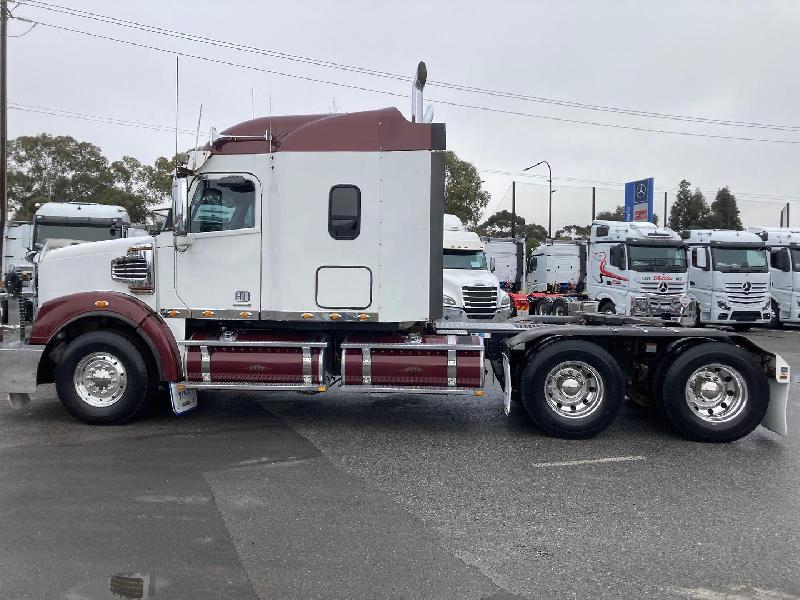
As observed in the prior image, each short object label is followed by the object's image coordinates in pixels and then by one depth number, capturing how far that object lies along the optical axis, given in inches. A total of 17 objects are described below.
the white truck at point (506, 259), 1139.9
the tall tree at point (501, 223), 2536.9
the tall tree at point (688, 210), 2780.5
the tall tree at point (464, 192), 1672.0
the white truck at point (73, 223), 721.6
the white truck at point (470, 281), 606.9
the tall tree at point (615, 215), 2540.4
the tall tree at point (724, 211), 2706.7
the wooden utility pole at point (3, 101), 935.0
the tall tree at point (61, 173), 1904.5
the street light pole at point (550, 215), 1853.8
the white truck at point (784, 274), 885.2
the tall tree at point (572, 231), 2590.1
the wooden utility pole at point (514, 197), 2076.3
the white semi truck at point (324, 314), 292.7
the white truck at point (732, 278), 824.3
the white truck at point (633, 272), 762.8
